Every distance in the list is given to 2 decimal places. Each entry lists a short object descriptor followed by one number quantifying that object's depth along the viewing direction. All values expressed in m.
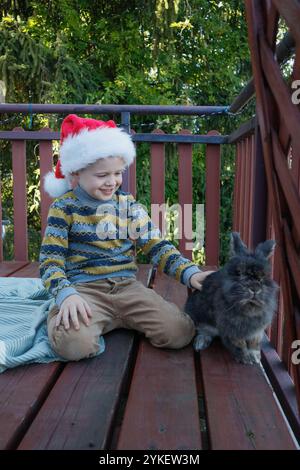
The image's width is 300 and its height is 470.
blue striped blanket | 1.66
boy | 1.88
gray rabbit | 1.60
